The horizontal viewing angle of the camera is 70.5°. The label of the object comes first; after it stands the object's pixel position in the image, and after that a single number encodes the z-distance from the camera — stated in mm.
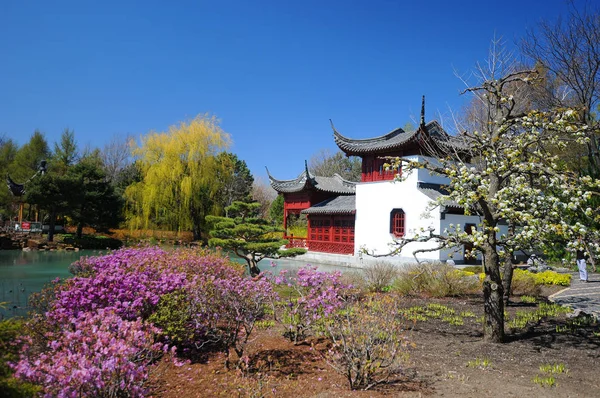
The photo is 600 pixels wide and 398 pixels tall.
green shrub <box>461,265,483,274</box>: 14638
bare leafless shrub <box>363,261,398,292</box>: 10312
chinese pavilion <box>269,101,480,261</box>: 18453
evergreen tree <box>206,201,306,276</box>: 12641
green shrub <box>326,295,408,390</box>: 4082
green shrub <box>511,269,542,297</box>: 10297
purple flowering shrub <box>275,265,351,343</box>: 5160
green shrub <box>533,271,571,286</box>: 11609
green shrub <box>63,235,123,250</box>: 24766
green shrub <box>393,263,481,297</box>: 10023
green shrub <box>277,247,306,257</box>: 13100
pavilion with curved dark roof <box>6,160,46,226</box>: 29359
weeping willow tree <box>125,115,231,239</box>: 27562
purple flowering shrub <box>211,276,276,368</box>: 4965
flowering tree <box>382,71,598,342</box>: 5340
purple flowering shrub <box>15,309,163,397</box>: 2750
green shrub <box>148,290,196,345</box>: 4930
